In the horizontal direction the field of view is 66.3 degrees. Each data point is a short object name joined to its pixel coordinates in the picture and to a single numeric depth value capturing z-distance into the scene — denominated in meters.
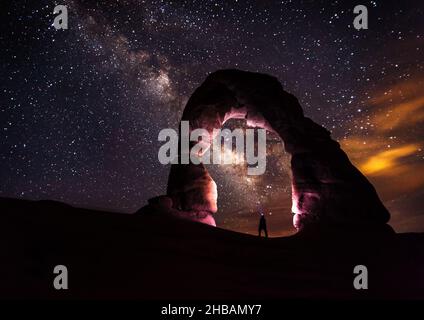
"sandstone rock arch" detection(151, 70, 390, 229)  13.92
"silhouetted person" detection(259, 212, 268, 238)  16.16
